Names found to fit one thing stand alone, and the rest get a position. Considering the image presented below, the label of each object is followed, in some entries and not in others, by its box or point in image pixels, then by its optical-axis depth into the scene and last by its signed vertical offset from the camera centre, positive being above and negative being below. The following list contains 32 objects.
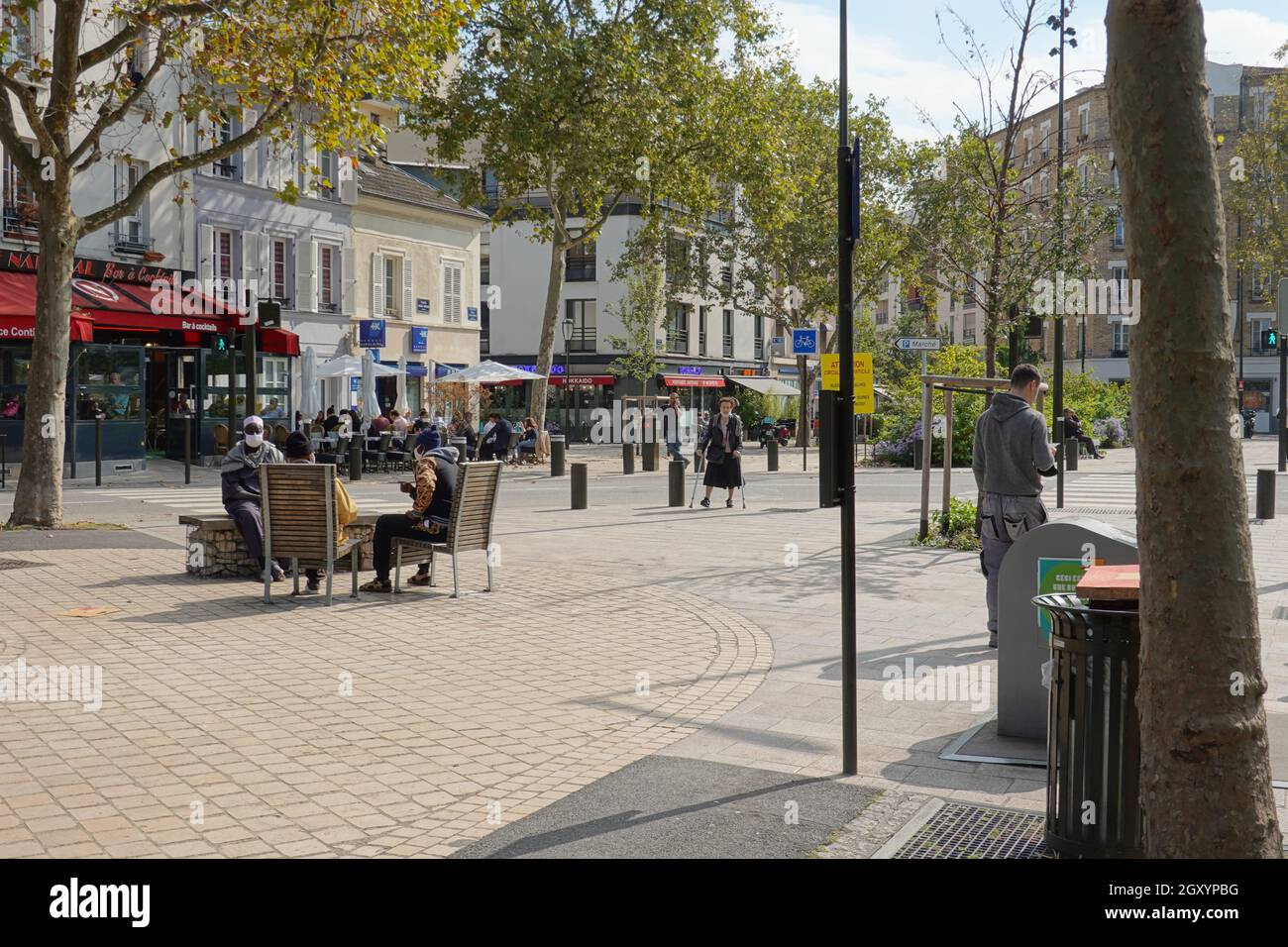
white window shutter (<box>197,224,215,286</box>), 32.91 +4.56
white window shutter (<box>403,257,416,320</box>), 43.00 +4.58
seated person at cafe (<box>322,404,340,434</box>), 29.16 +0.18
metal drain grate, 4.28 -1.42
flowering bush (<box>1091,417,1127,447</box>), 42.88 -0.09
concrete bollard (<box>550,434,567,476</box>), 27.69 -0.54
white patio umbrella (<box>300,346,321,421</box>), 35.81 +1.30
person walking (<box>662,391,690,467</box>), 31.01 +0.14
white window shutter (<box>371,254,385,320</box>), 41.22 +4.75
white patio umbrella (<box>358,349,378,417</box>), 31.78 +1.04
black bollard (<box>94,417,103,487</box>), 23.16 -0.36
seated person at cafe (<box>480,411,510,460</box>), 29.44 -0.20
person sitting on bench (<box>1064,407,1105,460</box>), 33.25 -0.04
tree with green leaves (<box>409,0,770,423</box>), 29.14 +7.71
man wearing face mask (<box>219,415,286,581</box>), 10.39 -0.44
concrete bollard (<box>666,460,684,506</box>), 19.59 -0.85
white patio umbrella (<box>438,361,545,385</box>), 35.69 +1.61
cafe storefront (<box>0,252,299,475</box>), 24.27 +1.54
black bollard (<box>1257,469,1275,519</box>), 16.66 -0.88
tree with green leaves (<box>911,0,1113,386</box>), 14.45 +2.41
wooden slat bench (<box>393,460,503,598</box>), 9.72 -0.67
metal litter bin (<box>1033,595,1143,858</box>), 4.04 -0.99
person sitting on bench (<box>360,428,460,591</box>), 9.86 -0.64
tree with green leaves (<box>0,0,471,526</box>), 14.08 +3.95
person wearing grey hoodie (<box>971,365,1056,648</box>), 8.13 -0.25
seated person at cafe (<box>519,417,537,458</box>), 33.59 -0.24
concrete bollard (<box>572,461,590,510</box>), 18.69 -0.85
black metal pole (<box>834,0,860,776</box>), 5.10 -0.11
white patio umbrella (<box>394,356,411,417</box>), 38.19 +1.03
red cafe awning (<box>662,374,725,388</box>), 60.91 +2.40
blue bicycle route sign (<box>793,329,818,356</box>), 24.75 +1.73
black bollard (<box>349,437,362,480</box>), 25.45 -0.64
